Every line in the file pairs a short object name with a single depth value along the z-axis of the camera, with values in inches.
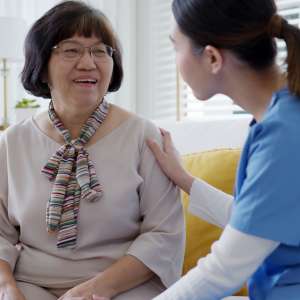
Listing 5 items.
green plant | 111.6
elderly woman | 67.1
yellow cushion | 77.0
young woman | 50.2
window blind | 139.0
